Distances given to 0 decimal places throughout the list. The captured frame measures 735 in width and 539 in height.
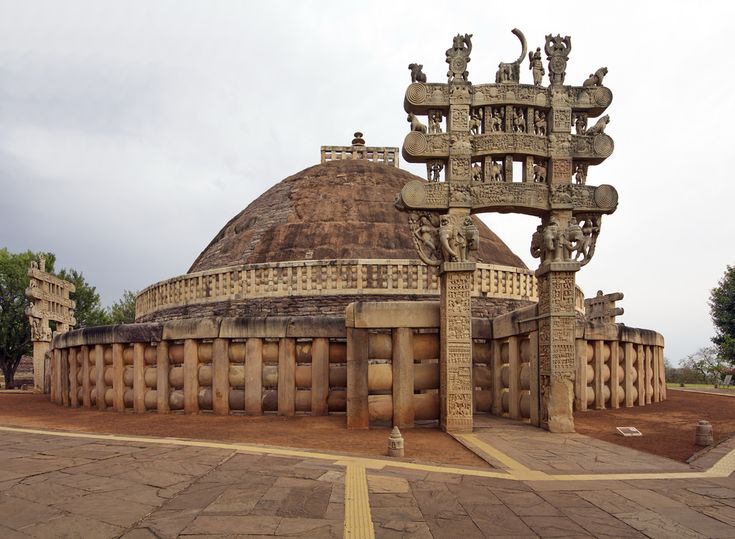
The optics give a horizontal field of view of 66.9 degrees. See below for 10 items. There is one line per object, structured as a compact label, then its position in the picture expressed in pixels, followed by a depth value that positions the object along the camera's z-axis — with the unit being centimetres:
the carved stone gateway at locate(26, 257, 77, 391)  2225
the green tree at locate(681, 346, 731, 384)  3102
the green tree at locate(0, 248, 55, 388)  3186
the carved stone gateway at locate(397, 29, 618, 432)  905
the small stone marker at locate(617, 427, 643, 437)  828
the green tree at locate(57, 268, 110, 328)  3862
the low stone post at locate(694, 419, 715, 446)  741
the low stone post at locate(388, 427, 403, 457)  650
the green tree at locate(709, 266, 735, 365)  3338
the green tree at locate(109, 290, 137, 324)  4629
